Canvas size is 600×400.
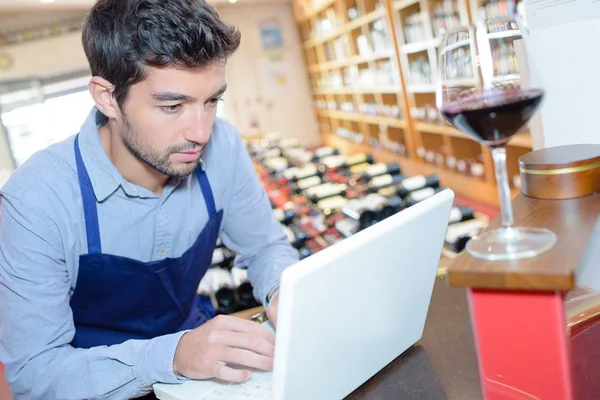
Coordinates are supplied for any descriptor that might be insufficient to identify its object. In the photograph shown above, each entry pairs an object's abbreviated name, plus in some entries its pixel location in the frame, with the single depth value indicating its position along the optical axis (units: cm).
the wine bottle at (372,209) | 316
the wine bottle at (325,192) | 393
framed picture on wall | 973
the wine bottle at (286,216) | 365
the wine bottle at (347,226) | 310
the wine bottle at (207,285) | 271
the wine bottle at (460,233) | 278
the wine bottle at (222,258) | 306
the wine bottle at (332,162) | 471
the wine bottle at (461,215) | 305
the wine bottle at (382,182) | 374
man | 108
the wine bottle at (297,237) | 315
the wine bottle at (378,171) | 408
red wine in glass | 60
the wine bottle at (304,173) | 452
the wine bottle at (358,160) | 479
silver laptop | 70
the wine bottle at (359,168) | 439
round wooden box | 80
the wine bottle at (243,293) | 268
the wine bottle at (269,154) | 583
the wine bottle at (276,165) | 507
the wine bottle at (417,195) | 328
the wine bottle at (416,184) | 354
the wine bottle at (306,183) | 429
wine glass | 61
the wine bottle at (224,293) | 265
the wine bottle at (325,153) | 539
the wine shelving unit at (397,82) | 495
